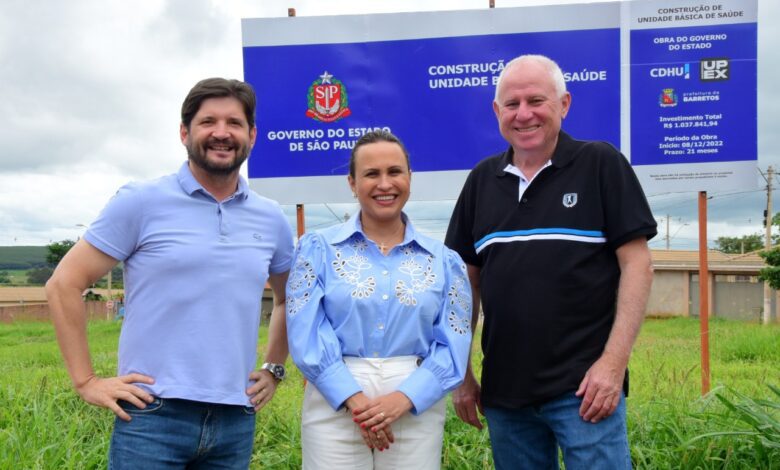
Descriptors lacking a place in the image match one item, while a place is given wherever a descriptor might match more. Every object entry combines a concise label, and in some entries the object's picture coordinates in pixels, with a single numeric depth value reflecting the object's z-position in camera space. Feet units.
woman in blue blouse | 8.49
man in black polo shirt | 8.95
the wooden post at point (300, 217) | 18.54
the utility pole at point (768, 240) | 93.66
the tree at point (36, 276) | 279.61
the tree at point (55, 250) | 206.80
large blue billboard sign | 18.21
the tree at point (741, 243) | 196.54
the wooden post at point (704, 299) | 18.42
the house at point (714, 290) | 104.99
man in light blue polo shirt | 8.39
